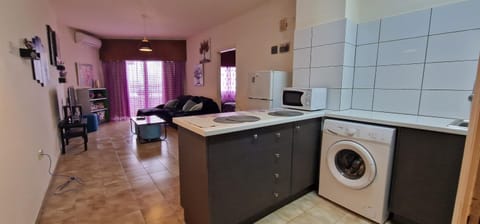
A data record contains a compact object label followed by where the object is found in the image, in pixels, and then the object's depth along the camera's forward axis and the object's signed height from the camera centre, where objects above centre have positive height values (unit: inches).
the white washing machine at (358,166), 71.7 -28.0
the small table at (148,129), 167.6 -34.0
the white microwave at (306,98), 92.3 -4.8
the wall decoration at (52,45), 134.1 +24.1
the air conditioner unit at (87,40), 212.8 +44.1
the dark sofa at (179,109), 206.4 -24.5
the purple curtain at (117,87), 258.8 -3.6
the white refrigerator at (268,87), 121.8 -0.2
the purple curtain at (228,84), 254.7 +2.1
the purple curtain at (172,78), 279.6 +8.8
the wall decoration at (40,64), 93.3 +8.6
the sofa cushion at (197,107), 206.2 -20.2
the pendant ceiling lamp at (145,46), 188.9 +33.1
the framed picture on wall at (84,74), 224.1 +9.5
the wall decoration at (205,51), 221.6 +35.4
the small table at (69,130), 142.5 -31.9
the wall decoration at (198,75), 242.4 +11.5
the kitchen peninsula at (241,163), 60.2 -24.0
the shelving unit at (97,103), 210.8 -20.4
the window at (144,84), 271.3 +0.6
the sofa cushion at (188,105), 215.3 -19.4
